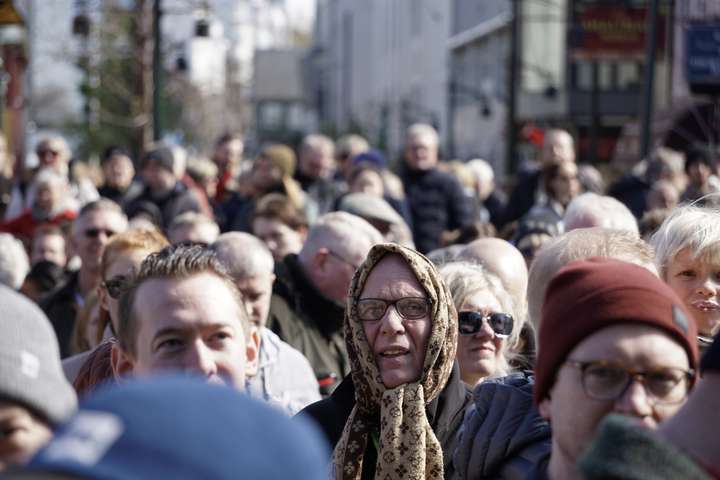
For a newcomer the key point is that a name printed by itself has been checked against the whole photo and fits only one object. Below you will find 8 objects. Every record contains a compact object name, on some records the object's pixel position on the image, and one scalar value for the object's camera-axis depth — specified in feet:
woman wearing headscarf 23.59
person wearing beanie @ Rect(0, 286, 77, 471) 12.25
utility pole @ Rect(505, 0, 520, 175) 140.99
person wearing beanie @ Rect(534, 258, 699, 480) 15.42
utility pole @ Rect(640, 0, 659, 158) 88.44
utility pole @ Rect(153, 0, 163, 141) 91.51
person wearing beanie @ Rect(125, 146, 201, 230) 62.77
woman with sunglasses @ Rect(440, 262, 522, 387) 28.56
